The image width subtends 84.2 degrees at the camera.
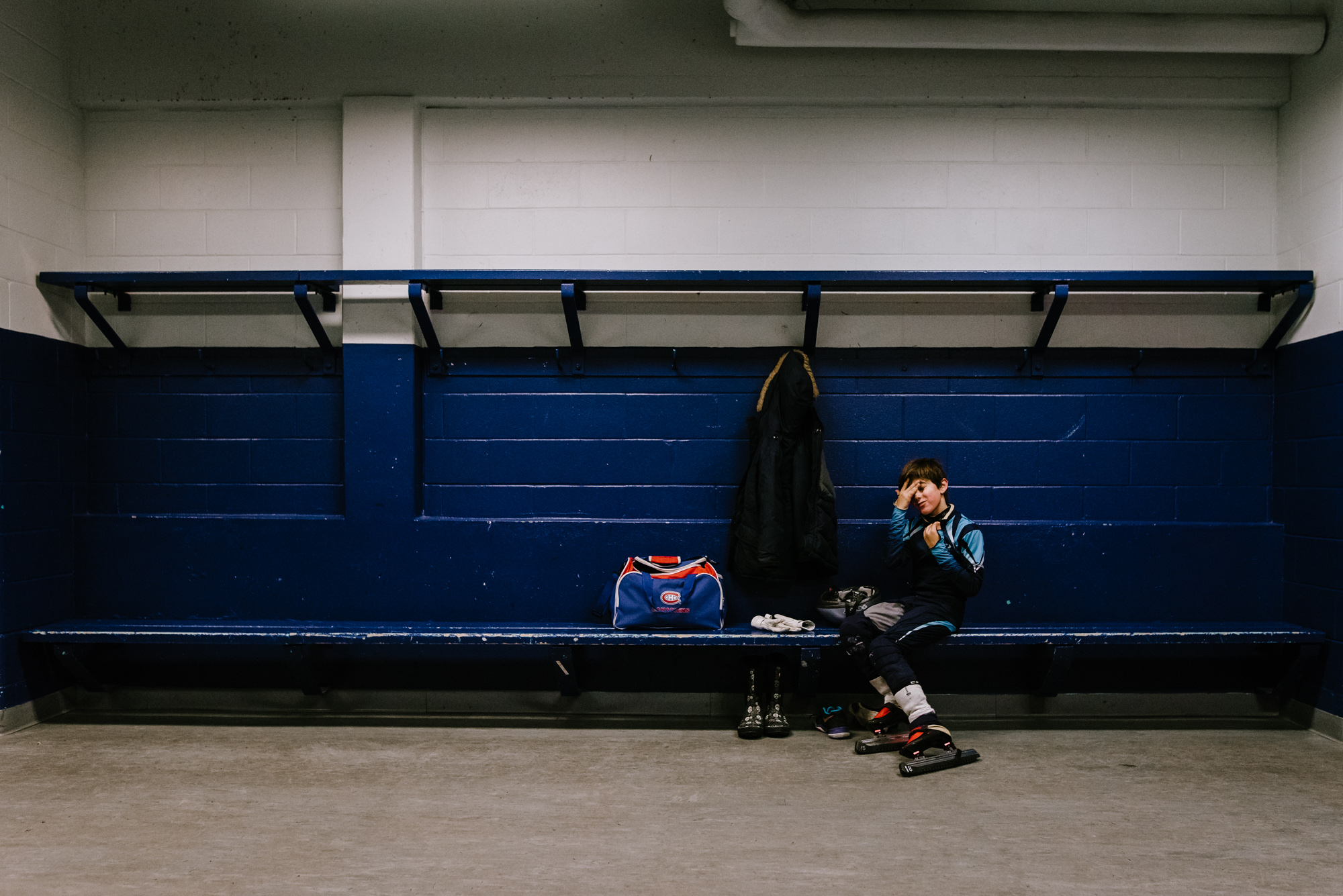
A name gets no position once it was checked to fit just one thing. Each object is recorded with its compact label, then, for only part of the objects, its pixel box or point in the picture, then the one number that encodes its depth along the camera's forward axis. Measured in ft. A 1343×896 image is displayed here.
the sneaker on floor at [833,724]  10.69
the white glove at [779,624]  10.87
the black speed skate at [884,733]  10.09
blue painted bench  10.68
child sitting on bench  10.46
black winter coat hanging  11.19
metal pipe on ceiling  11.25
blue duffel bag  10.87
